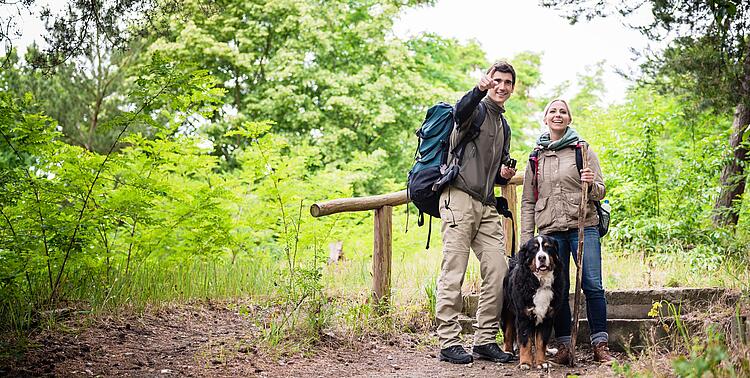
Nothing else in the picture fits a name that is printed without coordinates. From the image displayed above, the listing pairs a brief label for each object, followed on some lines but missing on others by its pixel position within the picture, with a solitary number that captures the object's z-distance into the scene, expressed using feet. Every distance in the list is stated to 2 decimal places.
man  16.06
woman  15.34
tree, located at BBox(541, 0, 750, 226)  24.45
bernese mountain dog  14.70
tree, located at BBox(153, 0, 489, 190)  61.72
